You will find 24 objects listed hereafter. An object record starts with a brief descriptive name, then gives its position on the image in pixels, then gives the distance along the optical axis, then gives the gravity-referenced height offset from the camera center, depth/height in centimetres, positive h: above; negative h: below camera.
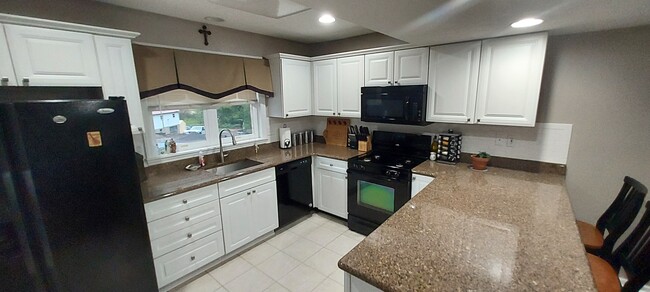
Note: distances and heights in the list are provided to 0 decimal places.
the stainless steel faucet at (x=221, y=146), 280 -44
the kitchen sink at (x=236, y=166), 277 -67
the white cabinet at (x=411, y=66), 248 +35
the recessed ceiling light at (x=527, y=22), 160 +49
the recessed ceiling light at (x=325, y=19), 237 +79
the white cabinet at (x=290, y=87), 309 +20
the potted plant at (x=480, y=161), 230 -54
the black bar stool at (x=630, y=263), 123 -86
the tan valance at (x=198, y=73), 222 +33
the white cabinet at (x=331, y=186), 299 -99
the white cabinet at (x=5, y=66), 146 +25
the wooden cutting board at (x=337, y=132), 353 -39
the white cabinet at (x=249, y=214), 244 -109
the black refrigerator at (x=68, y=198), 130 -49
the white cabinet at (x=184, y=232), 197 -103
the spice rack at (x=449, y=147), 255 -45
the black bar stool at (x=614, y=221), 155 -79
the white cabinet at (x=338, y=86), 297 +20
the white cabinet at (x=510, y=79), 197 +16
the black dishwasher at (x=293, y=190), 291 -100
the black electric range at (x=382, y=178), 252 -75
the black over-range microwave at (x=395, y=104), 249 -2
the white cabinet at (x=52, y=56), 151 +32
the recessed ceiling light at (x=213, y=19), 238 +81
